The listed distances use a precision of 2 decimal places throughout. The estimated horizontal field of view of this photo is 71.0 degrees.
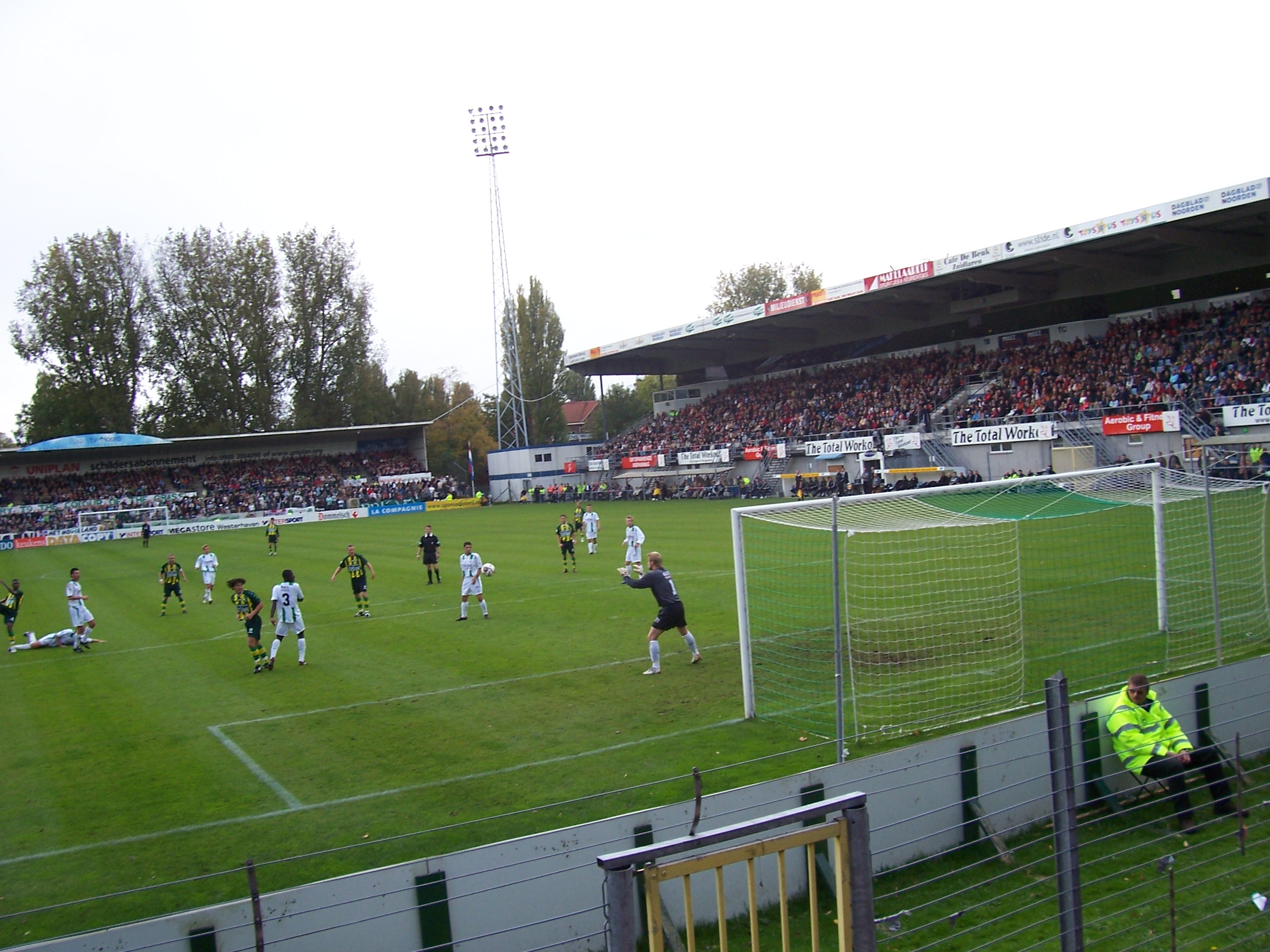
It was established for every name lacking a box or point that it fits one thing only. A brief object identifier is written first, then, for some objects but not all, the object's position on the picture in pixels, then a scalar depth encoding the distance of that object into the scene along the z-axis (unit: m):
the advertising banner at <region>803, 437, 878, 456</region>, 43.47
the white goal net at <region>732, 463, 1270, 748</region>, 10.52
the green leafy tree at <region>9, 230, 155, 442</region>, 69.06
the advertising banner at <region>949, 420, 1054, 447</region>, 35.88
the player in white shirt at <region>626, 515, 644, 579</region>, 21.16
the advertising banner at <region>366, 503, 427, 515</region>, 62.66
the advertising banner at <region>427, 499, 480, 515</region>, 65.24
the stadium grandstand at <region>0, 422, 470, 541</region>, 60.38
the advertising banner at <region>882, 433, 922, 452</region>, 41.44
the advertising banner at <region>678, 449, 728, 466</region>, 52.46
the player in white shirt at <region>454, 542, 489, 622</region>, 17.80
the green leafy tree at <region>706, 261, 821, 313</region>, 90.94
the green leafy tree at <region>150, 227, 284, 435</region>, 72.44
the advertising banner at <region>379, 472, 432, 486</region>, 67.62
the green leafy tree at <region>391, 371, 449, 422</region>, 87.12
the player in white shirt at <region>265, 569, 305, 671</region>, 14.94
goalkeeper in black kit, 12.32
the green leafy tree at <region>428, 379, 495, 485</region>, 86.81
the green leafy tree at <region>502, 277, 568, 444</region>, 81.94
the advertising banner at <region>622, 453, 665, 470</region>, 57.75
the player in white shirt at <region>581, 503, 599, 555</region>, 27.72
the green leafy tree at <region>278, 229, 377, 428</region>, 76.44
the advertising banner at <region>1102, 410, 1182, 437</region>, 32.12
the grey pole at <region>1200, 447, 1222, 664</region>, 10.20
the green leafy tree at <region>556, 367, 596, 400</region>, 102.56
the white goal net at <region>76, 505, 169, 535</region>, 56.69
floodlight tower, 61.28
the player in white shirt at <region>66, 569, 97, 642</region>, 18.28
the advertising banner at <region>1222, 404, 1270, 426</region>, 29.27
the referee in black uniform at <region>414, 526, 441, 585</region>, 24.56
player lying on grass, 19.05
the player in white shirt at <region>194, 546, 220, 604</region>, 24.62
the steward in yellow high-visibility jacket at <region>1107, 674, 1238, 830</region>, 6.86
